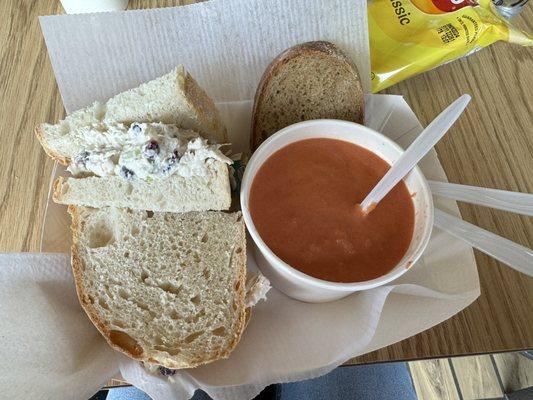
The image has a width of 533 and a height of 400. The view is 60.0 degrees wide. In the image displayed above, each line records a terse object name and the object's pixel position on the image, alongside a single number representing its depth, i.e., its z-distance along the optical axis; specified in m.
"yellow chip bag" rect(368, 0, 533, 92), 0.39
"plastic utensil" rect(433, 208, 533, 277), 0.27
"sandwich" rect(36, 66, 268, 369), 0.27
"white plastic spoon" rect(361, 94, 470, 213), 0.27
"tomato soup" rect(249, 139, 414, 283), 0.27
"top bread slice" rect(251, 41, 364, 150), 0.31
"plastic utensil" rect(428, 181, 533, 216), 0.29
